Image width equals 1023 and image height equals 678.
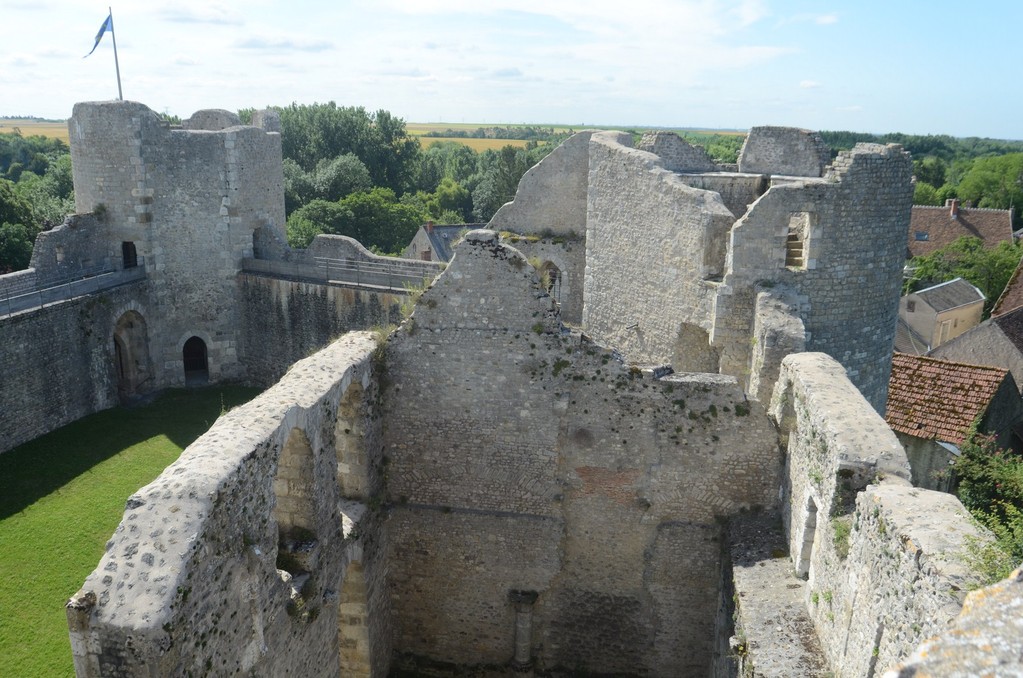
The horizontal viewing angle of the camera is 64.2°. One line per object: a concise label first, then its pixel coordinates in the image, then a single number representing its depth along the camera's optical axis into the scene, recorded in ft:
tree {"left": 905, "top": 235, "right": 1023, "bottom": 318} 127.54
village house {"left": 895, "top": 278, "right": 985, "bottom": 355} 110.01
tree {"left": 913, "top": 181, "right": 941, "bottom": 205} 217.11
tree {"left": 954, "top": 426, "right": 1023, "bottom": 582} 48.88
